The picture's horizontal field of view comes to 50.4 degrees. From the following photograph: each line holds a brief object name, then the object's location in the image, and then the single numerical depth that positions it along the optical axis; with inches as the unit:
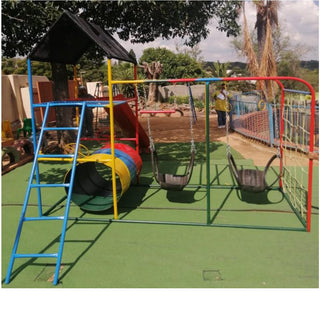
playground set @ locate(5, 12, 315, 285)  181.2
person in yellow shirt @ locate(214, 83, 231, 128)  522.6
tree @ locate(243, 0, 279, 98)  573.0
